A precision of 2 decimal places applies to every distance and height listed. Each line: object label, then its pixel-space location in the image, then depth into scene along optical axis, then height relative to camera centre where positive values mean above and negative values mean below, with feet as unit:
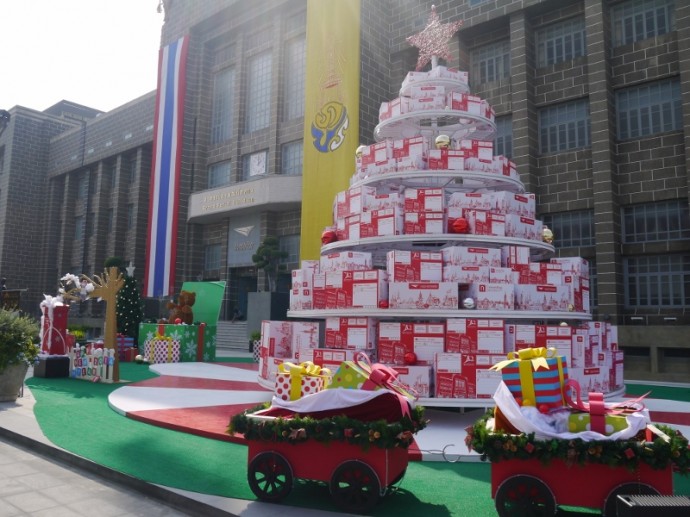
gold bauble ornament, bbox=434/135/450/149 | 30.76 +10.26
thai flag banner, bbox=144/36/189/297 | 103.96 +27.94
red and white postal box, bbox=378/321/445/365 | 26.03 -0.97
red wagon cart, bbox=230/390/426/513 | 14.58 -3.63
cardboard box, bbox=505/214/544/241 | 29.58 +5.35
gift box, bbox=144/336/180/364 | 57.67 -3.61
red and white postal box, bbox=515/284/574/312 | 27.55 +1.33
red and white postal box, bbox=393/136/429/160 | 30.66 +9.90
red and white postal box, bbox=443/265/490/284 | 27.02 +2.40
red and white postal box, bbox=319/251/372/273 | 29.07 +3.17
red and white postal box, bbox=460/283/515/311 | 26.48 +1.25
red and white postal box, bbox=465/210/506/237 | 28.50 +5.27
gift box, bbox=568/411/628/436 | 13.19 -2.45
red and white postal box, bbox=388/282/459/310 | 26.35 +1.27
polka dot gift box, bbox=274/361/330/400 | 16.72 -1.96
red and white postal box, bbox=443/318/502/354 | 25.36 -0.65
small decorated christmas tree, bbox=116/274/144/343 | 68.31 +0.77
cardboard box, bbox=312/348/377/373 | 26.73 -1.81
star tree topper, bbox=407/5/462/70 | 37.42 +19.59
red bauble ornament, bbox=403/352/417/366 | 25.71 -1.82
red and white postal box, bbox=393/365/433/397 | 25.14 -2.66
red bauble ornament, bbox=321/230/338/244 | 31.96 +4.90
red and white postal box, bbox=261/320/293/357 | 31.68 -1.15
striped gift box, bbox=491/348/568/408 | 14.12 -1.50
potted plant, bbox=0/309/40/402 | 30.73 -2.24
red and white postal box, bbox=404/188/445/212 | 28.71 +6.44
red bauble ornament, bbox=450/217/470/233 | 28.04 +4.99
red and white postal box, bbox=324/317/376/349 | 27.35 -0.67
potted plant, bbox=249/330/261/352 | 66.98 -2.32
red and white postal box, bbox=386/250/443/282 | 26.96 +2.71
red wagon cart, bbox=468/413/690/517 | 12.60 -3.50
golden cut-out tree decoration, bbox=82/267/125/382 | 42.06 +1.24
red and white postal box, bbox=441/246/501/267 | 27.53 +3.36
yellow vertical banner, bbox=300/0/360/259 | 76.43 +30.18
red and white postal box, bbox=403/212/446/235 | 28.40 +5.18
